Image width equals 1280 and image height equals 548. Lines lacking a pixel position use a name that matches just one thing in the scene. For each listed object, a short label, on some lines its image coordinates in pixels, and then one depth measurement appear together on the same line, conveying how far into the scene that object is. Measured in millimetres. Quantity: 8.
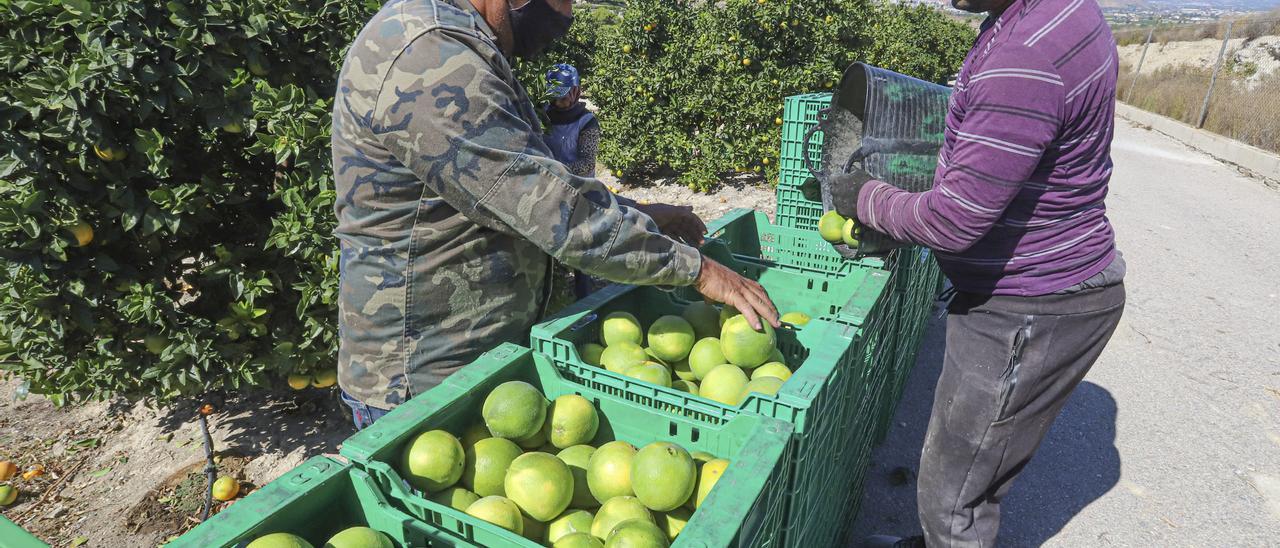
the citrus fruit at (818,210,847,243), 2805
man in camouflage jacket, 1716
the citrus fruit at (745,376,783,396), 1857
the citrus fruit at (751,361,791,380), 2078
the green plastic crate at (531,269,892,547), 1717
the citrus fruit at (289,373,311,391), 3596
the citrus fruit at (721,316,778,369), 2135
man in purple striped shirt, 1895
